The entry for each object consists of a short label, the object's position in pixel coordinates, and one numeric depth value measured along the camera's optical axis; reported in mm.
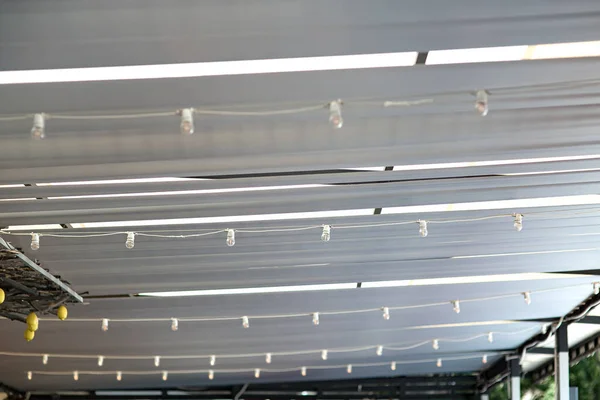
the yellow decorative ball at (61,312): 7237
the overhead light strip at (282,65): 4441
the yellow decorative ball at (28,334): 7102
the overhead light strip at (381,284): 9266
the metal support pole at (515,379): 14156
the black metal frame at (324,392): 16312
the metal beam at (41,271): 6270
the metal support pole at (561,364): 11641
